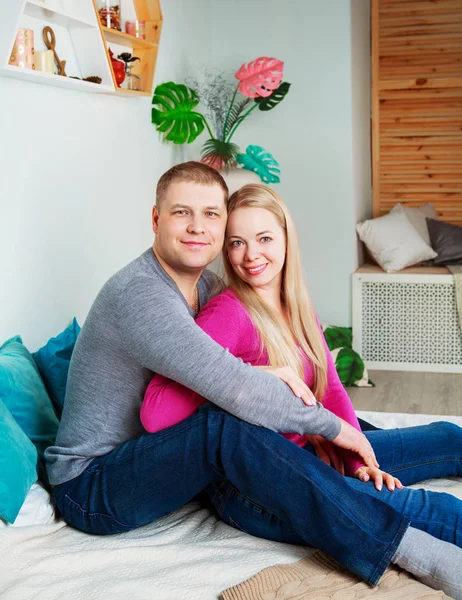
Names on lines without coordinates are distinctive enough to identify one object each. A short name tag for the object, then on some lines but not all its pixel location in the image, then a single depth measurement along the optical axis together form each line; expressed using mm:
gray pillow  4621
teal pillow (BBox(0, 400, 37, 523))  1806
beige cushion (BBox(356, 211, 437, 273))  4500
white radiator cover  4383
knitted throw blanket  1616
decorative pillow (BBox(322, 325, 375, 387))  4168
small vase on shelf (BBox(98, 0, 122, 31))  2969
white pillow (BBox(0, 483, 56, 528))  1882
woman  1824
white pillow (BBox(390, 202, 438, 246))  4738
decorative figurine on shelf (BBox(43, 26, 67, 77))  2629
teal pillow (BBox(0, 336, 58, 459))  2090
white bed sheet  1646
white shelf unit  2311
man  1698
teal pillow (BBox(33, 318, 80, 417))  2350
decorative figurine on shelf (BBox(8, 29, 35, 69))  2391
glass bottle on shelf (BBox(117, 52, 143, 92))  3145
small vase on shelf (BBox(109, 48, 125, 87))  3057
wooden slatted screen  4707
